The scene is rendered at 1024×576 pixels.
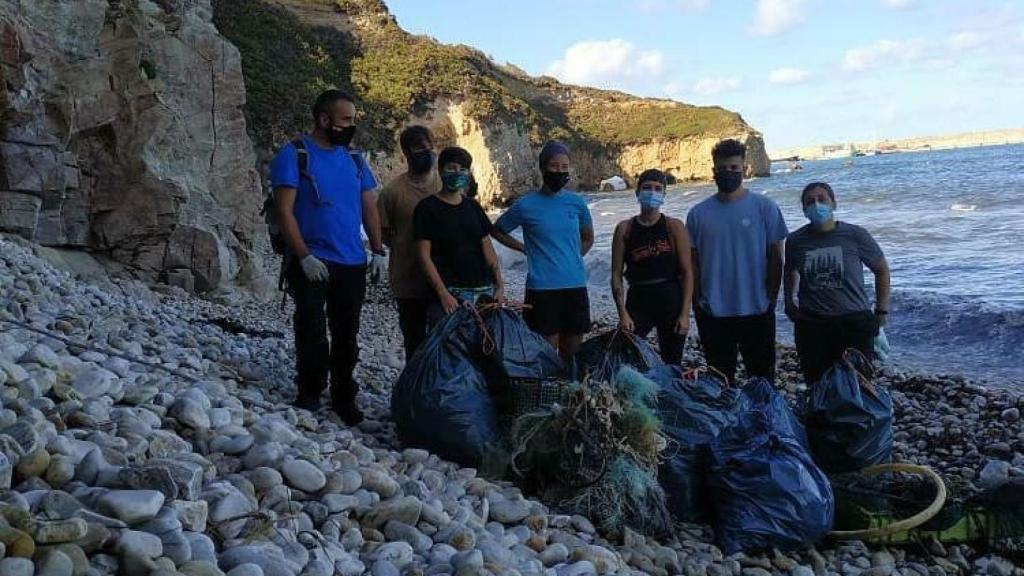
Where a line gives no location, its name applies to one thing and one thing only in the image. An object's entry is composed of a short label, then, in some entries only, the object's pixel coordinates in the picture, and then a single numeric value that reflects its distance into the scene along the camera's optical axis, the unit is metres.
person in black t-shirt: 4.30
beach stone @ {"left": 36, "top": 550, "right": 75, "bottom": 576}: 1.76
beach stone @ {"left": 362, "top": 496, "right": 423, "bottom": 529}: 2.75
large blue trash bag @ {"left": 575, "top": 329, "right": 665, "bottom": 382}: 3.97
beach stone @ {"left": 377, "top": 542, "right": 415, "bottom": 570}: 2.45
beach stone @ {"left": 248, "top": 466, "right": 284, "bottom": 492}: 2.70
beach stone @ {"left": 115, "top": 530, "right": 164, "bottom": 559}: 1.91
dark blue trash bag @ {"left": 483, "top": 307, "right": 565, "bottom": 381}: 3.96
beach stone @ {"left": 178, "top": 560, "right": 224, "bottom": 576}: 1.93
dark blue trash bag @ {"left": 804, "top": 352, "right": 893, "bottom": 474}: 4.03
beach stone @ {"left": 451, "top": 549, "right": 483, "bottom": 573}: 2.44
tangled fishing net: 3.44
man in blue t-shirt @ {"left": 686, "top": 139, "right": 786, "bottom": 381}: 4.63
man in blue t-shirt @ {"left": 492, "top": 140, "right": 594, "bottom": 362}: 4.55
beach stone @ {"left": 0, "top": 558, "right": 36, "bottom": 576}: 1.69
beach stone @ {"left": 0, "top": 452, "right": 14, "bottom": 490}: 2.13
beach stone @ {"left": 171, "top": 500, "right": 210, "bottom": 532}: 2.18
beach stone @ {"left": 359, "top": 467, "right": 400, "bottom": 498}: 2.96
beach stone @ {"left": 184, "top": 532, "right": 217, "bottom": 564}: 2.06
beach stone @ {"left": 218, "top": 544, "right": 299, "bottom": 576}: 2.11
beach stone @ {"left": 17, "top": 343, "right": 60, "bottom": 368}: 3.26
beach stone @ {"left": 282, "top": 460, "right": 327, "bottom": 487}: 2.79
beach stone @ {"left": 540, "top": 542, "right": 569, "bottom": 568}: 2.89
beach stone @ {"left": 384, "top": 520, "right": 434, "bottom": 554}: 2.64
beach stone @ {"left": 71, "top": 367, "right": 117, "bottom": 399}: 3.15
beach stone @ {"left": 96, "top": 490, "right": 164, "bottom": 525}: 2.08
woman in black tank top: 4.59
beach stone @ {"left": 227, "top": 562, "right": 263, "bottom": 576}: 2.03
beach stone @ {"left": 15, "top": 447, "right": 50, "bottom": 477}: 2.26
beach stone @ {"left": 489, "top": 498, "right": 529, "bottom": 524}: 3.19
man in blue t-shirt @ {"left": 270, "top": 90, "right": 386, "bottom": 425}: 4.02
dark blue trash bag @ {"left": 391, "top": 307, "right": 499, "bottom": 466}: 3.77
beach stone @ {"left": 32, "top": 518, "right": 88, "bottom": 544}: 1.85
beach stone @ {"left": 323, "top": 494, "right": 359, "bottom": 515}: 2.73
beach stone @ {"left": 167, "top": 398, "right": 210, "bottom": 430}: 3.12
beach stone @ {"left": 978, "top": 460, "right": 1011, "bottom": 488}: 4.51
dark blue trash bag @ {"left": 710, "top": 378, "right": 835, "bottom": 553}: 3.40
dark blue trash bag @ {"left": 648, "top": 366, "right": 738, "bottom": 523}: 3.65
